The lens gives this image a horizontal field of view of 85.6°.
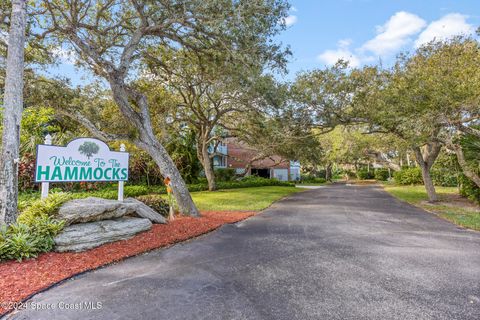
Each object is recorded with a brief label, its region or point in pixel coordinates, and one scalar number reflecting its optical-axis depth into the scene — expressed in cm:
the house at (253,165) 3328
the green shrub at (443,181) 2406
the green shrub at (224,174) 2851
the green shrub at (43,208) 534
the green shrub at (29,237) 450
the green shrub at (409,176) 2795
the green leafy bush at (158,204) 889
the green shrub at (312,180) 4115
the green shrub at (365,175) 4625
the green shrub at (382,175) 4294
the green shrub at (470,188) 1250
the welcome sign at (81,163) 607
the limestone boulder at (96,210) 545
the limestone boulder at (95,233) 509
